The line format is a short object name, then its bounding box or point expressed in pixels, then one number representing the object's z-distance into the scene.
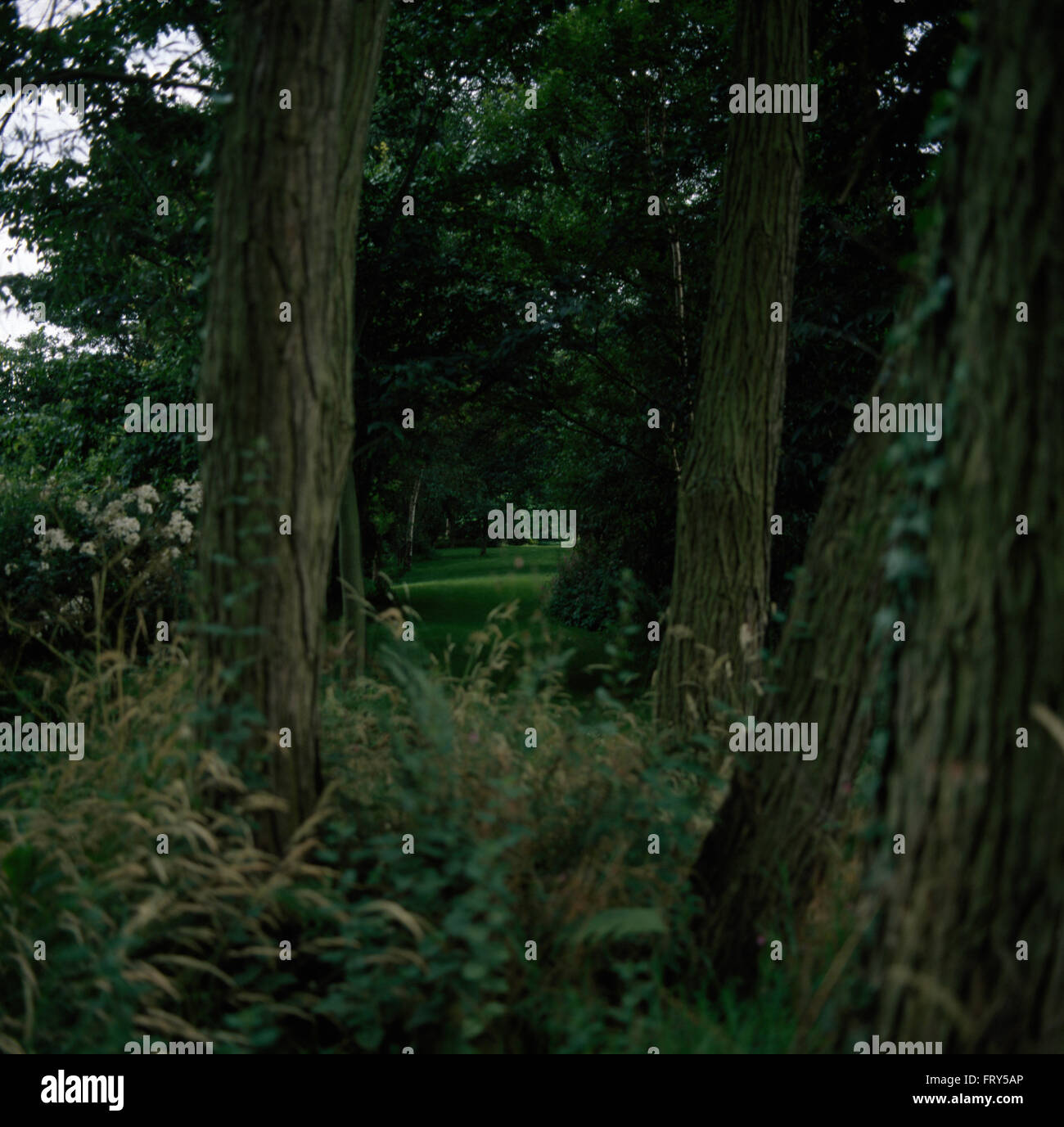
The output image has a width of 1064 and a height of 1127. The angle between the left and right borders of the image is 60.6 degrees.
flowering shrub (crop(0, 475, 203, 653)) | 8.11
